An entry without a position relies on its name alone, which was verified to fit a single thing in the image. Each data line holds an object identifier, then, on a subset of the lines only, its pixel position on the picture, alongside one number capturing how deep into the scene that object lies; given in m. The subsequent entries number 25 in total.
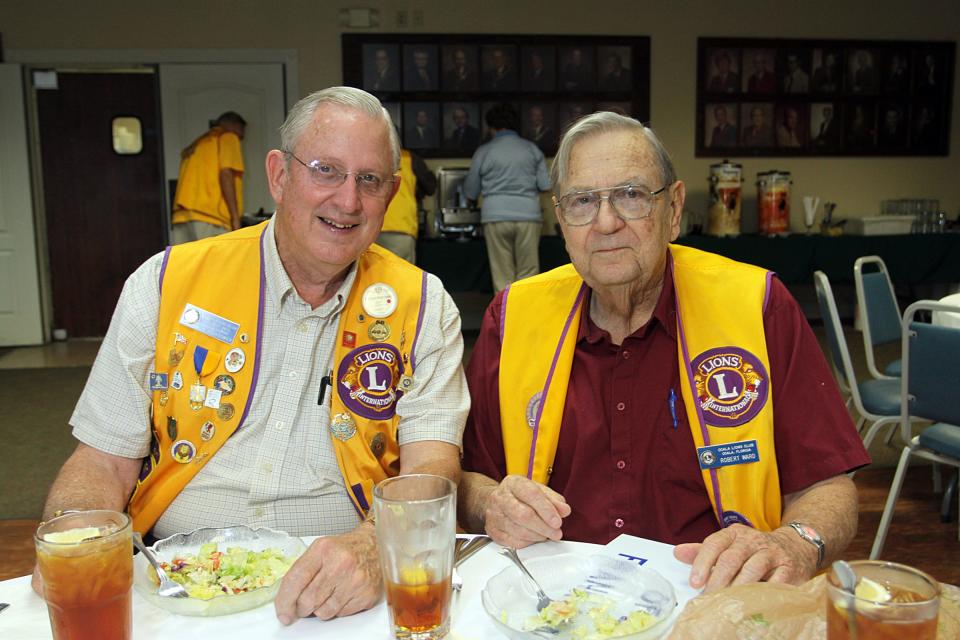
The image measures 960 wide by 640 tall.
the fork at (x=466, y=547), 1.23
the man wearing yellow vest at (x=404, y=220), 6.38
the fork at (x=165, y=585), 1.07
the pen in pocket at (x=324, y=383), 1.67
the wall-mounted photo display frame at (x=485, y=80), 7.49
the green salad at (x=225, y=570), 1.11
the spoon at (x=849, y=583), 0.72
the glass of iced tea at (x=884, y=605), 0.70
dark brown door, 7.22
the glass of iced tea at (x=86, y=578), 0.90
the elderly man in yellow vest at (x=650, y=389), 1.57
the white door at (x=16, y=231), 6.94
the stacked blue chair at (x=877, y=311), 3.60
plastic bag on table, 0.84
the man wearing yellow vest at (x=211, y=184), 6.83
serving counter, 6.87
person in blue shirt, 6.66
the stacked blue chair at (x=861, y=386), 3.21
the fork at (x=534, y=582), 1.09
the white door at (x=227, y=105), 7.24
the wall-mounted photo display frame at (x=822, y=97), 7.92
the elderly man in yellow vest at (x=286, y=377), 1.61
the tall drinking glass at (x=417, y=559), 0.95
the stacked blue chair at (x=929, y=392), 2.54
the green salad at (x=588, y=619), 1.00
